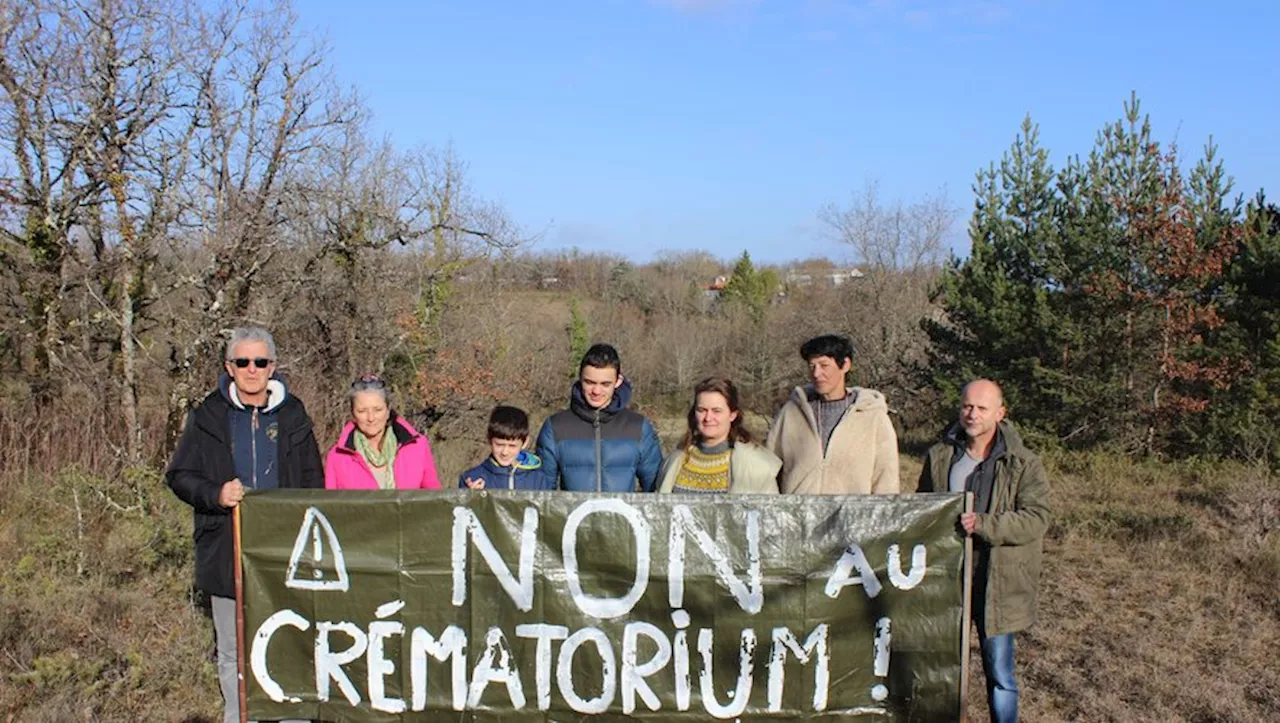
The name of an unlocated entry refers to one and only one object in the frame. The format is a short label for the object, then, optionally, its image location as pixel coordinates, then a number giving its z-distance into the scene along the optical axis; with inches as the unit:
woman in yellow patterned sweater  167.9
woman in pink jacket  168.1
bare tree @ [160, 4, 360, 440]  472.1
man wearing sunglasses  156.3
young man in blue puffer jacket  174.9
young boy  177.9
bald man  154.6
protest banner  157.1
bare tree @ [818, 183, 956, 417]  1193.4
